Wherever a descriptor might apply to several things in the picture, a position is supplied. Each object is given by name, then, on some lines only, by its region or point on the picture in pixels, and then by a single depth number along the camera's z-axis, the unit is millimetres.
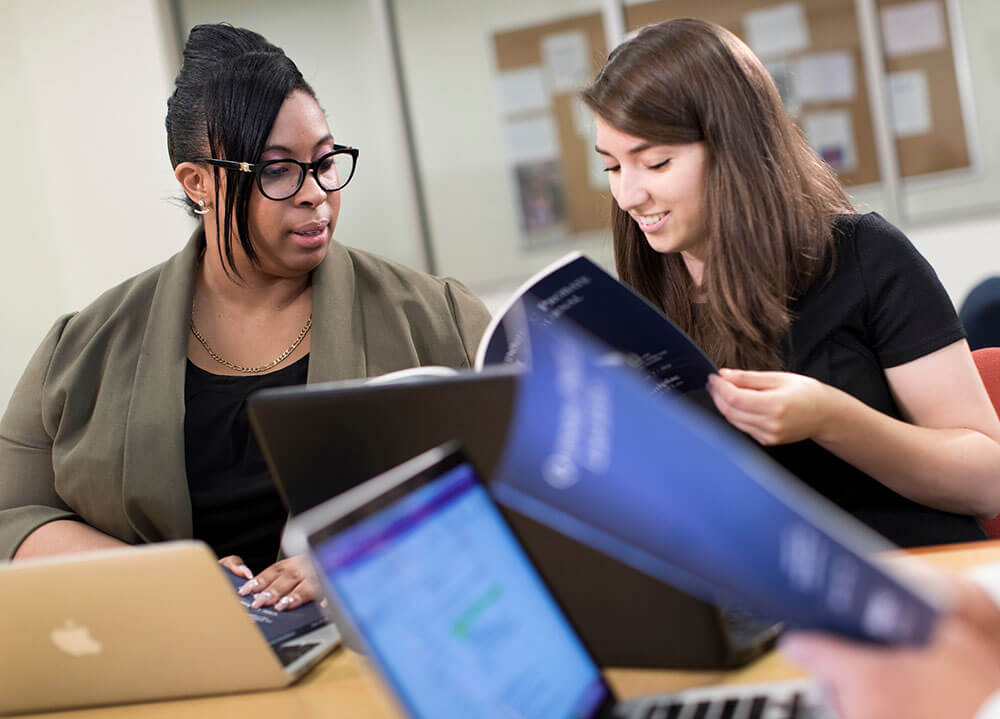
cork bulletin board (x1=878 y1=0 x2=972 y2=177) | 3930
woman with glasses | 1664
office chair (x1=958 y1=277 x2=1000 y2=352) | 2359
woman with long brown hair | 1418
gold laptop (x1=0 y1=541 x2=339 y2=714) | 934
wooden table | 895
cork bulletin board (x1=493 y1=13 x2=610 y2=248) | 4426
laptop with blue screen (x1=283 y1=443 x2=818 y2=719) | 632
